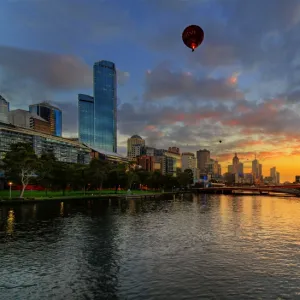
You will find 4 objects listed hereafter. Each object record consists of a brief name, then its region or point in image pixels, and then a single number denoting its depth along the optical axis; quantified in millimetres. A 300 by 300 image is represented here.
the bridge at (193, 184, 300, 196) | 187375
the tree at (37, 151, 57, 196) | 120625
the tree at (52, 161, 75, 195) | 139000
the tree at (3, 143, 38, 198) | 106375
